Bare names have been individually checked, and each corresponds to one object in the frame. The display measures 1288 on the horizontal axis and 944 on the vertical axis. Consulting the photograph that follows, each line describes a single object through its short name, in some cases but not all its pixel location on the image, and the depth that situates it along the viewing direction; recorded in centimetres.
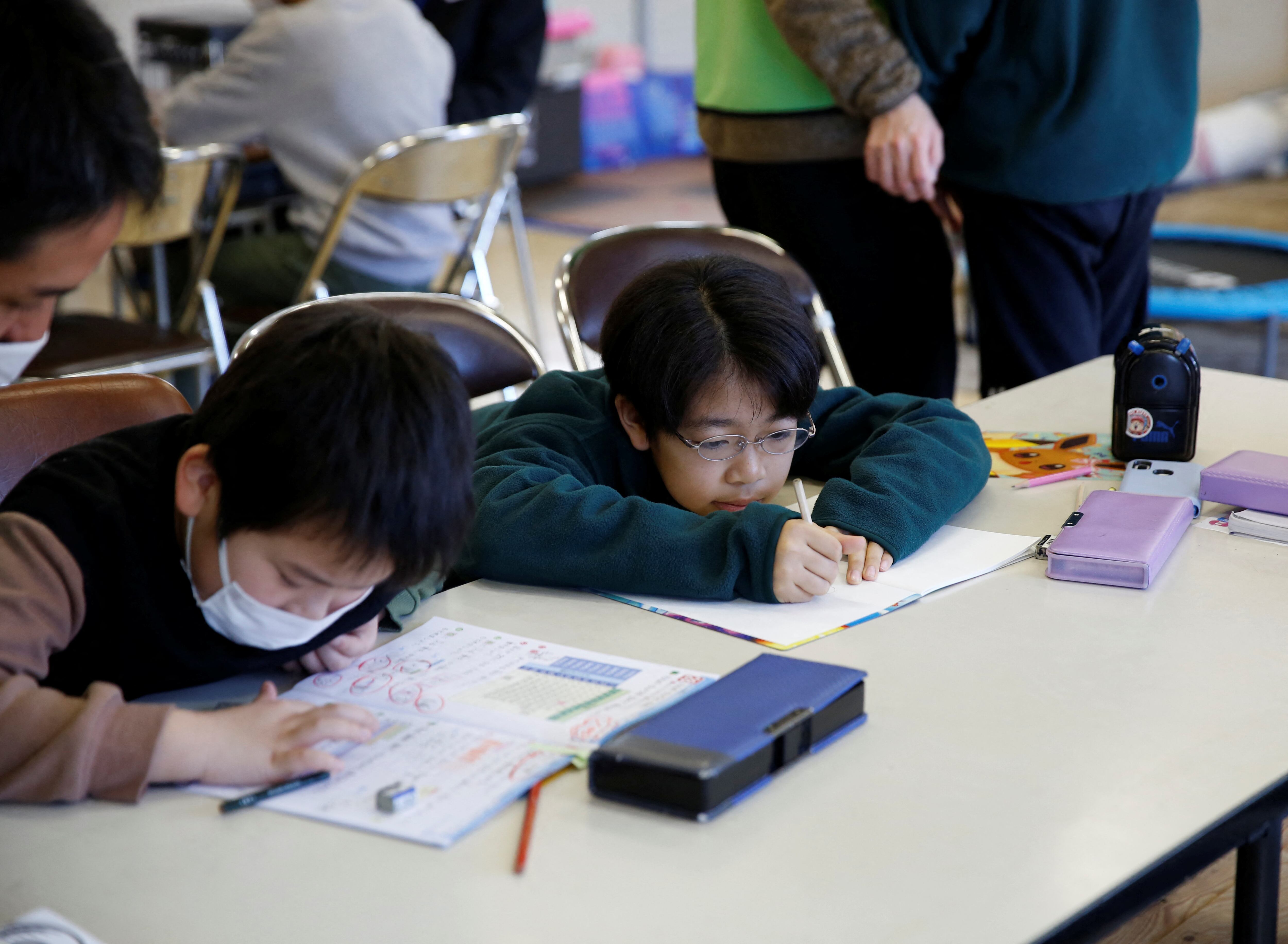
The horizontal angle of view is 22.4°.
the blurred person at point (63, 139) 249
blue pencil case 245
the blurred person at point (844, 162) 360
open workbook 247
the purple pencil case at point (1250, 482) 290
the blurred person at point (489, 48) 577
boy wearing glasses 277
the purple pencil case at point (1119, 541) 277
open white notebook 271
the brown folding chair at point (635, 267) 344
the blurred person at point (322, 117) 455
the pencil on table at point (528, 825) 242
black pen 247
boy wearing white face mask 248
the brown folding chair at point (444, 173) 433
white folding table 237
